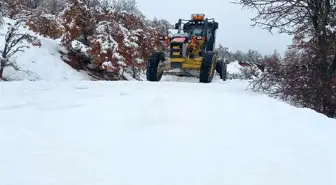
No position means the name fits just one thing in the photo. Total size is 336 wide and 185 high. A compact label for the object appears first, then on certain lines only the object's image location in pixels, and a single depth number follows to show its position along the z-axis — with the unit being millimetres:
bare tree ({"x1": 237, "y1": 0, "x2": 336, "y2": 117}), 6348
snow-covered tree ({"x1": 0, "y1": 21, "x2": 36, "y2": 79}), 9703
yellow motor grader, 9414
